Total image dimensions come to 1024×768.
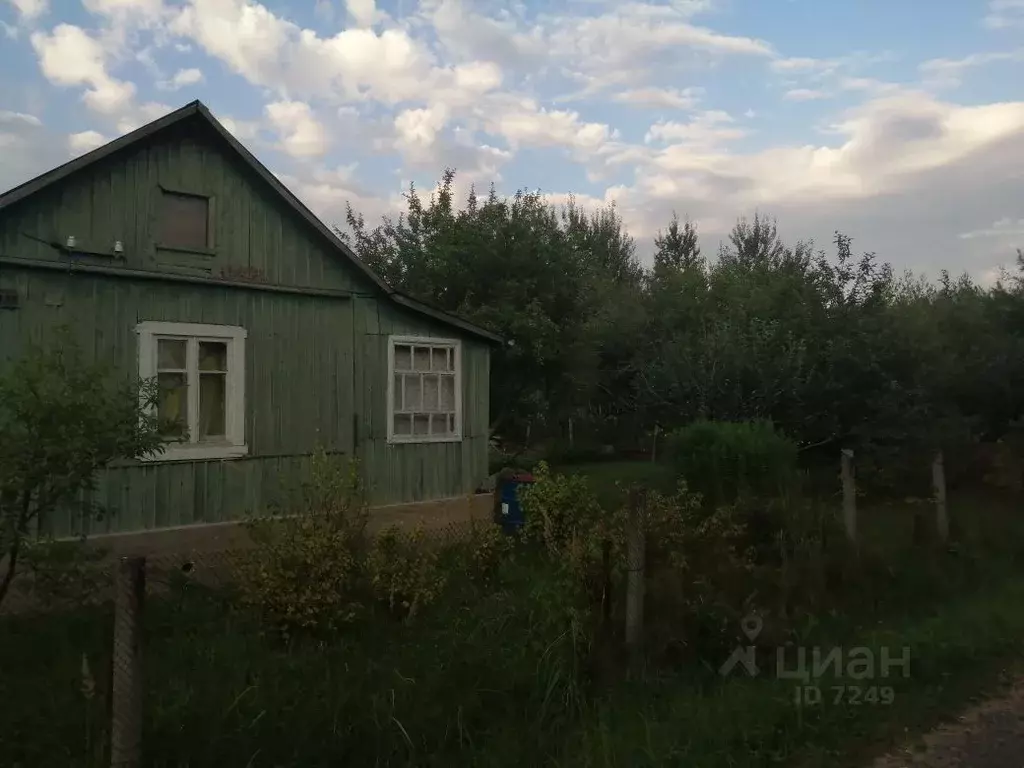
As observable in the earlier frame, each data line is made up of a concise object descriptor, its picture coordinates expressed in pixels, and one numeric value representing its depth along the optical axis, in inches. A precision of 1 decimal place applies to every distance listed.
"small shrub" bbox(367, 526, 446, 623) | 252.7
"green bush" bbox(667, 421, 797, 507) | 413.9
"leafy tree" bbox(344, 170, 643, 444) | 803.4
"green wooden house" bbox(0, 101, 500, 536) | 325.1
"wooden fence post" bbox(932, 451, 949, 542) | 353.7
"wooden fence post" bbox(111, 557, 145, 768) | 150.4
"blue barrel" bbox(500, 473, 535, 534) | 438.3
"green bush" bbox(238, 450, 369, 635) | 236.1
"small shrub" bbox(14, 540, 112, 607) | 191.9
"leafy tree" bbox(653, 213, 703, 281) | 1943.9
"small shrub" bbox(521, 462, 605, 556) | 340.2
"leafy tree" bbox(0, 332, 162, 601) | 182.2
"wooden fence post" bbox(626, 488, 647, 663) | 227.5
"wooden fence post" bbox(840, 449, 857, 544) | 305.4
